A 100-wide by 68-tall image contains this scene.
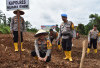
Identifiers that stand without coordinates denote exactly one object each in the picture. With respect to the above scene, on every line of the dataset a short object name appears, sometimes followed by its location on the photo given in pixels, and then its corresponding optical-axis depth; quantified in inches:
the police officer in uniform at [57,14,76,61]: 234.8
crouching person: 156.6
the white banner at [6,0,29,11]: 172.9
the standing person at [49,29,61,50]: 358.3
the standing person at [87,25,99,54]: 347.9
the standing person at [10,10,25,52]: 245.0
